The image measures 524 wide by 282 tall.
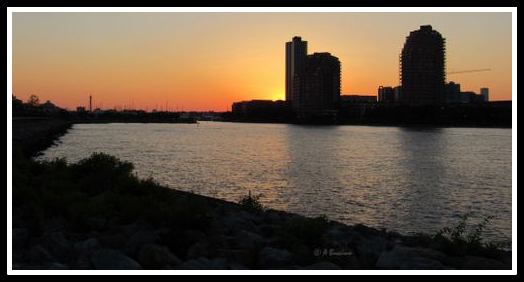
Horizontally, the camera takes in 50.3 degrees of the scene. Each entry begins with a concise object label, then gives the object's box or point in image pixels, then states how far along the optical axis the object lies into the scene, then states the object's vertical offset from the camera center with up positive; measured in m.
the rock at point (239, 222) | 12.65 -2.24
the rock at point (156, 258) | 8.70 -2.08
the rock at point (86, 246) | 9.27 -2.02
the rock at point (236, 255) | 9.43 -2.21
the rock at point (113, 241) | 9.76 -2.01
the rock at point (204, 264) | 8.46 -2.11
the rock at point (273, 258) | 9.34 -2.21
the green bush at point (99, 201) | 11.09 -1.68
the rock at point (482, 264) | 9.69 -2.39
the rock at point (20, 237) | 9.71 -1.97
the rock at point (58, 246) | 9.19 -2.02
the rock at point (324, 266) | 8.86 -2.21
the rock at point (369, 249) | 10.48 -2.52
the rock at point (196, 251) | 9.50 -2.12
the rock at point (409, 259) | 9.47 -2.30
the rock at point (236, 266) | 8.96 -2.27
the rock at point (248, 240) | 10.39 -2.20
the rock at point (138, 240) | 9.62 -2.00
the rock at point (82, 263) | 8.59 -2.13
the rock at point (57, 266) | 8.12 -2.06
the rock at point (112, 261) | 8.41 -2.06
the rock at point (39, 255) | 8.81 -2.06
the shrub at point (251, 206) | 17.11 -2.52
